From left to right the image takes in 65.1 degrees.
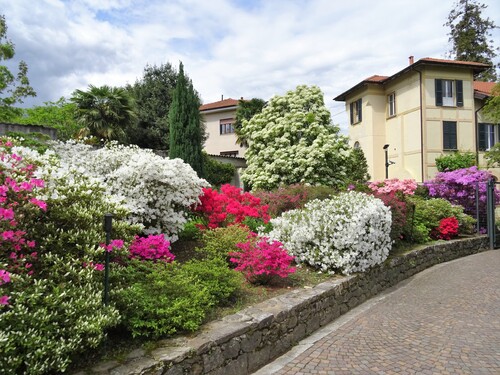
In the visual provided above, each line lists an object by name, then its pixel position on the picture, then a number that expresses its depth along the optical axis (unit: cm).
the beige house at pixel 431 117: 2250
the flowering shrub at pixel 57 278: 252
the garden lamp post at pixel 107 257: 330
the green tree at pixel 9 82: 1491
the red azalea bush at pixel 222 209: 715
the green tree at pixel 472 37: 3216
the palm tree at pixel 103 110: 1945
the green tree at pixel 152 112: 2425
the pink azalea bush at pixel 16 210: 286
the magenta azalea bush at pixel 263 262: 528
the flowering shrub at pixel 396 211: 875
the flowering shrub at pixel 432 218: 1091
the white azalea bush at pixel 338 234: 659
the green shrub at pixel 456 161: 2159
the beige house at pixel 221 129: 3422
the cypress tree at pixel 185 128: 1319
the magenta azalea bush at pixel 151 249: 469
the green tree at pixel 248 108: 2588
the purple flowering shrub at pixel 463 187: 1400
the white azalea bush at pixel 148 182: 562
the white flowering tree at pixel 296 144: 1409
